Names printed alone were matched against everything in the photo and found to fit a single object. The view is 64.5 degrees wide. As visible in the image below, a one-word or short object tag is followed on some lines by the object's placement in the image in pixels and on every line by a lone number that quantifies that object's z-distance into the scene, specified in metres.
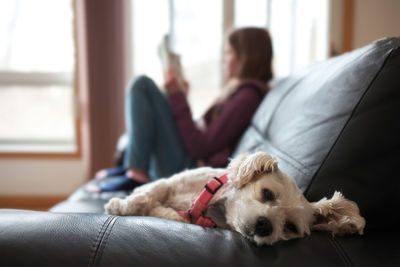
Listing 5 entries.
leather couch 0.70
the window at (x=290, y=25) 3.29
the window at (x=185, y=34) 3.28
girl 1.87
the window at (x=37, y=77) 3.27
